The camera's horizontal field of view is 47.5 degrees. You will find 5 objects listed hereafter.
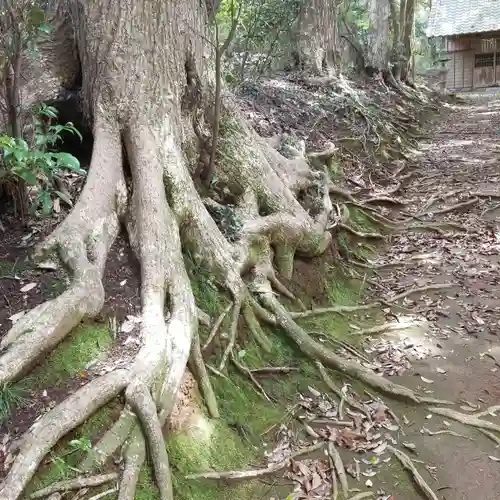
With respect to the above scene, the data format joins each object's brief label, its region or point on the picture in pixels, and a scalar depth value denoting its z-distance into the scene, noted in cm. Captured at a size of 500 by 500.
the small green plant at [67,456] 287
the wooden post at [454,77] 2819
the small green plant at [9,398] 300
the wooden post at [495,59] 2727
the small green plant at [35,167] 385
